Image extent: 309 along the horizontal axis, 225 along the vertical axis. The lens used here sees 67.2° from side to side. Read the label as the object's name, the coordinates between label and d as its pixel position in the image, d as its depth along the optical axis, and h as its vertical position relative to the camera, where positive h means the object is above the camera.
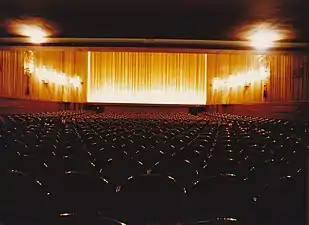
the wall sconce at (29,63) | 9.06 +1.90
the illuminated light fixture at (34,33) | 4.89 +1.75
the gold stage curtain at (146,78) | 13.99 +2.04
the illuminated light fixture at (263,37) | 4.84 +1.72
